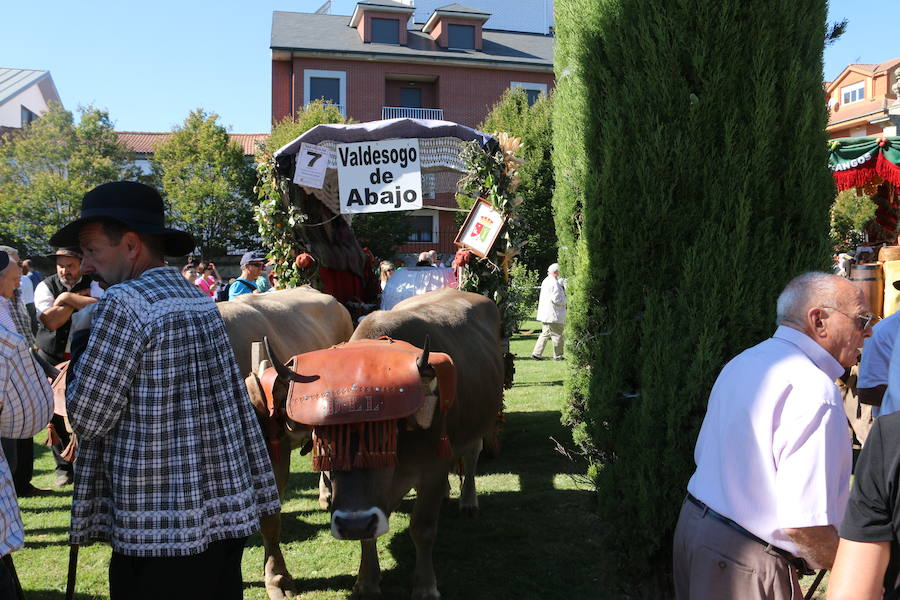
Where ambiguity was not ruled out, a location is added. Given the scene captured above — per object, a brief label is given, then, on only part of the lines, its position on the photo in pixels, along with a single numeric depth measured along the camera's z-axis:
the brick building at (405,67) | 34.06
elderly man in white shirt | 2.21
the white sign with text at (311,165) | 7.35
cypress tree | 3.72
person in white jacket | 14.61
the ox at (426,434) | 3.46
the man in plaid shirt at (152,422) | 2.36
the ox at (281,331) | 4.39
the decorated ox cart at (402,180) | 7.37
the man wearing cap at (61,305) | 5.94
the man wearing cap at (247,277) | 9.80
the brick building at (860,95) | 40.25
